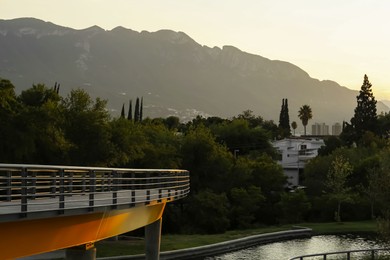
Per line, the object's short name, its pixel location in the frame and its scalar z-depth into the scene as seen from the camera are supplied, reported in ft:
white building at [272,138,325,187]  361.71
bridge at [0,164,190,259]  42.70
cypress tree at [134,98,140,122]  352.49
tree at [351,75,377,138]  382.22
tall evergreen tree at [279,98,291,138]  480.64
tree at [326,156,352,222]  212.84
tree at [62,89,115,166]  153.07
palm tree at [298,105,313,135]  529.04
